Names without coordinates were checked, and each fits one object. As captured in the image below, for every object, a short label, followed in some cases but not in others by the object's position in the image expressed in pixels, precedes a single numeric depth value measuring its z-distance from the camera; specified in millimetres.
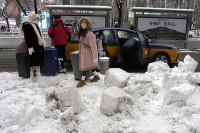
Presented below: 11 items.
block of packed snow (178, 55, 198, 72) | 4695
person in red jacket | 6215
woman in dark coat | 4973
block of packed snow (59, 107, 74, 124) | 3014
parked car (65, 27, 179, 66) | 6801
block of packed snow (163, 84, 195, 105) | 3193
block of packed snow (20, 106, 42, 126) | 2988
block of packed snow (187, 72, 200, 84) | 4078
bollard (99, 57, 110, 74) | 5980
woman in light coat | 4720
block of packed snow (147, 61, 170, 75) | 5520
